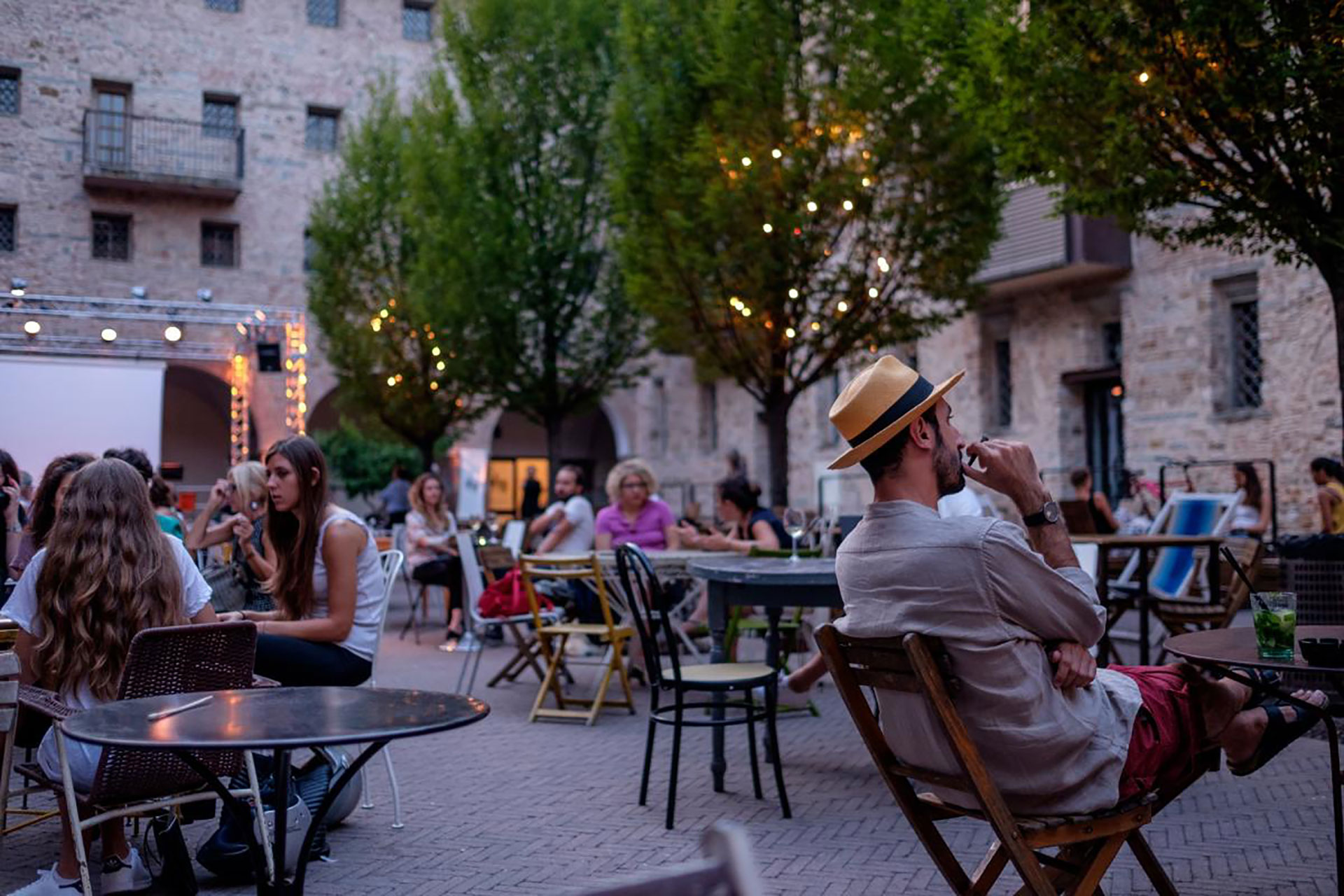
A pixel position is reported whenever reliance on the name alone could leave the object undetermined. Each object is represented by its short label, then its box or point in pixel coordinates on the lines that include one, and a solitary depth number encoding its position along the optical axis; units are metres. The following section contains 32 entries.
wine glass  7.44
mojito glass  3.50
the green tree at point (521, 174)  18.98
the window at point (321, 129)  28.62
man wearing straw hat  3.04
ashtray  3.39
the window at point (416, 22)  29.36
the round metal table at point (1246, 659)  3.36
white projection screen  17.45
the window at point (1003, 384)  21.00
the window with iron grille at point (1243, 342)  16.80
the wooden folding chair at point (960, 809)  3.01
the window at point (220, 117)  27.12
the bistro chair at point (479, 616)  8.78
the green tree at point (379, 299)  24.39
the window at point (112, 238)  26.55
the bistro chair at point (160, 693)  3.73
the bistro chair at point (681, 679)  5.48
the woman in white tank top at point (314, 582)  5.03
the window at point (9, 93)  16.72
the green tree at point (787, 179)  14.15
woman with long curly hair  4.10
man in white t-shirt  10.31
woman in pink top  9.77
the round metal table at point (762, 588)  5.95
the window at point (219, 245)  27.83
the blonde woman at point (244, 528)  6.35
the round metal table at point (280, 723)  2.61
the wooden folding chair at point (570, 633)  8.00
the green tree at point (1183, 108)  7.38
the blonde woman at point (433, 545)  12.52
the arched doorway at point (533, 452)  36.00
